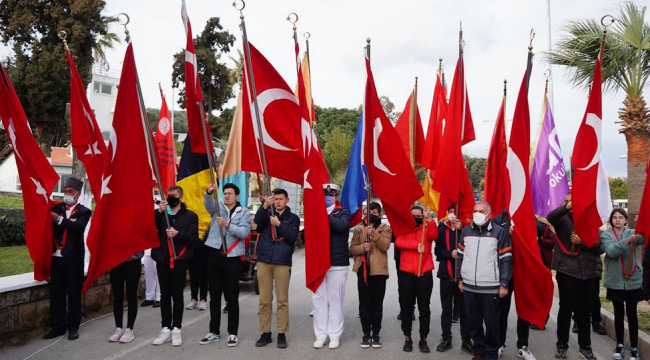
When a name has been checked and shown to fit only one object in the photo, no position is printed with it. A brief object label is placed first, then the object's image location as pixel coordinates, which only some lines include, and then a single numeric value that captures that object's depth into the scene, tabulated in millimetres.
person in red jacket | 6637
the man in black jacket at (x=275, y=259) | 6719
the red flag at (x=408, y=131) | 9547
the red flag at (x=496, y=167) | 7297
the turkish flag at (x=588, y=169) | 6281
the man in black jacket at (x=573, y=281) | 6414
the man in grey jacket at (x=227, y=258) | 6762
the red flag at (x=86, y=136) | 7098
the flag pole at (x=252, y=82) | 6543
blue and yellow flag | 8875
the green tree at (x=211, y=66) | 20359
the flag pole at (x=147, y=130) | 6375
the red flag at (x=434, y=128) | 8773
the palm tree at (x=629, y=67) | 11242
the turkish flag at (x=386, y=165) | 6914
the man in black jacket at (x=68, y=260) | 6762
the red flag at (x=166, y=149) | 10961
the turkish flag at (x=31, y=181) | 6535
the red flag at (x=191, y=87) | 6668
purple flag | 8977
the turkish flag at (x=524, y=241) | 6207
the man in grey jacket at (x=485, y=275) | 6082
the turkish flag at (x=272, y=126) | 6949
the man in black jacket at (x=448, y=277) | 6695
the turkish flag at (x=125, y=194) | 6191
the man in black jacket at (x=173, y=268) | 6688
